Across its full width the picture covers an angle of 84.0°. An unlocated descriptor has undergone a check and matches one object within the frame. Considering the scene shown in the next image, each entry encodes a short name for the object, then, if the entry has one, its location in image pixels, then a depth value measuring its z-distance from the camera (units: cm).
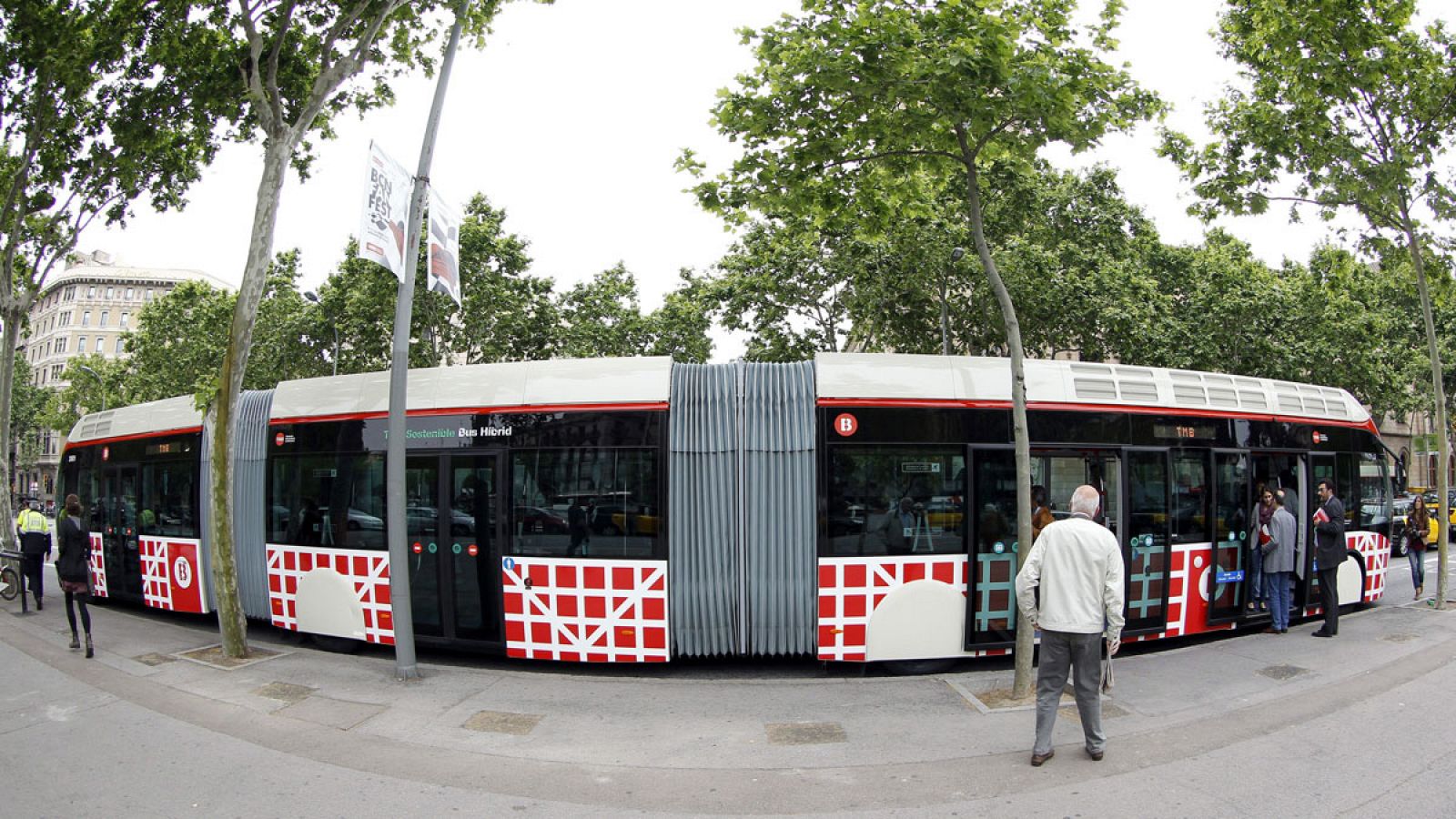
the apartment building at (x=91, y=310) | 8444
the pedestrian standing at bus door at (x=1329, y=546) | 911
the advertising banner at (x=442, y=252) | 833
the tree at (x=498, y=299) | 2238
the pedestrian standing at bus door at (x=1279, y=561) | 873
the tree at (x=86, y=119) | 1144
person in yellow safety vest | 1183
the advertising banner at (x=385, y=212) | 764
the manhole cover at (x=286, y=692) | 731
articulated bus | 765
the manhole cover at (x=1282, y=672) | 750
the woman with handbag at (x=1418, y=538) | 1155
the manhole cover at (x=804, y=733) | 603
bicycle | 1369
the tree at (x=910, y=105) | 679
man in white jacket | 525
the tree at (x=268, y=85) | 870
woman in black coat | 926
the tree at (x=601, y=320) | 2551
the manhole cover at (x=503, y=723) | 638
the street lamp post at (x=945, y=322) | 1767
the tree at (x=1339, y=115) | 1079
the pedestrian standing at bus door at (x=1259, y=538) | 895
